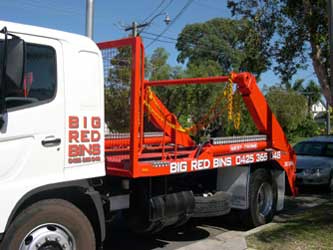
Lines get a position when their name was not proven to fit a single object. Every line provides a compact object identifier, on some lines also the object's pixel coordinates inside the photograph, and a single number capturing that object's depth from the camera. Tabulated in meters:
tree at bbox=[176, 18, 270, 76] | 60.22
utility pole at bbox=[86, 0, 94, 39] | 9.91
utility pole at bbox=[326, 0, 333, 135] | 7.59
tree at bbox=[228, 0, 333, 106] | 8.98
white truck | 4.34
